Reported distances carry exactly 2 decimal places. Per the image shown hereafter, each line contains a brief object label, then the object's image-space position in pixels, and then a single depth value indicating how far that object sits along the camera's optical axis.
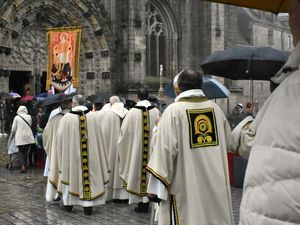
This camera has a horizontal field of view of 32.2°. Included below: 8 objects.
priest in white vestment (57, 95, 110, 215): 8.05
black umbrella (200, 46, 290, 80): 8.53
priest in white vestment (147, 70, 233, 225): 4.69
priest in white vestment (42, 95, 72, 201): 8.55
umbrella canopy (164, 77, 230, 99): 12.00
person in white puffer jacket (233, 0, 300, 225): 1.54
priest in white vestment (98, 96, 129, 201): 9.48
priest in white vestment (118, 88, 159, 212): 8.43
